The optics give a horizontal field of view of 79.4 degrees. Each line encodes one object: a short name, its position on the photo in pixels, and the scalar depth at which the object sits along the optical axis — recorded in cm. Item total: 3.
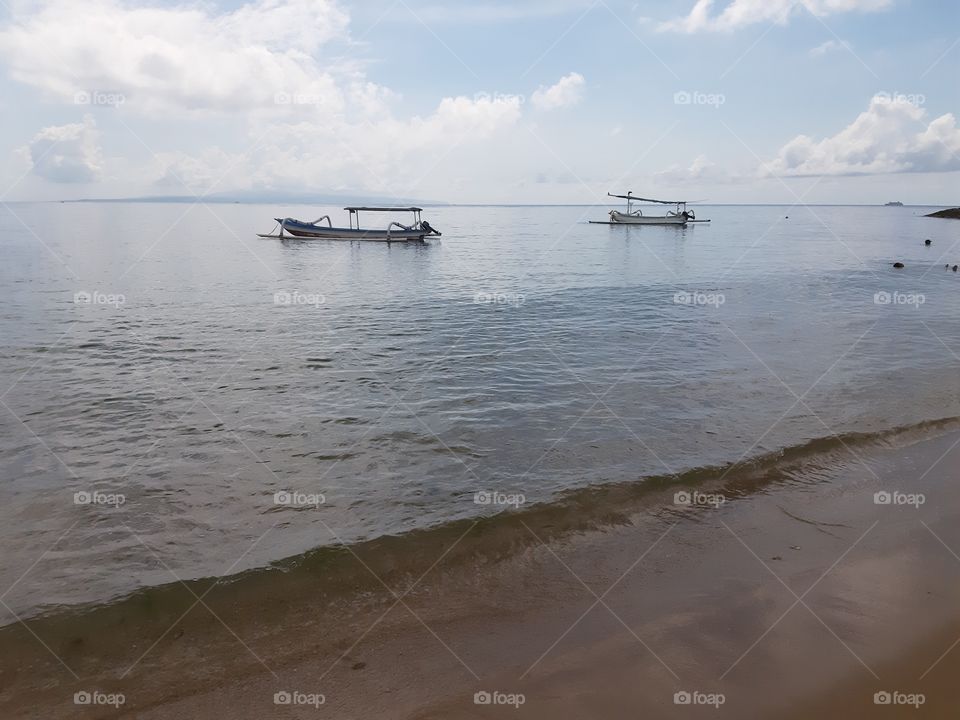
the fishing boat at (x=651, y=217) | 9375
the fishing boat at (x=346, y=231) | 6556
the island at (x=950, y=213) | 14898
